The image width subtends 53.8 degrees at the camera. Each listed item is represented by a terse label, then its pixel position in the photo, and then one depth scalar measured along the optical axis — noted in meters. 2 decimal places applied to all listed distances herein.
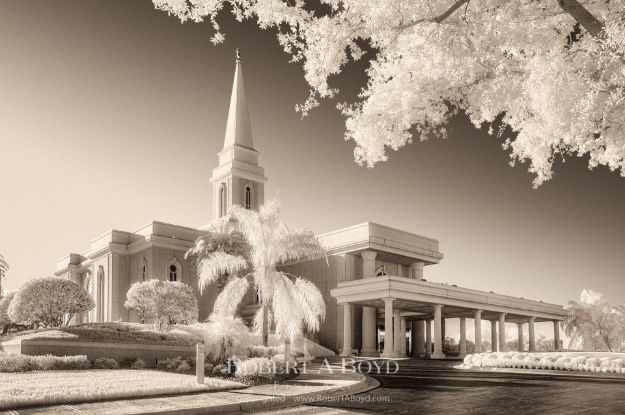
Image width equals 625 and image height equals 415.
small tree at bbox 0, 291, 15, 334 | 31.41
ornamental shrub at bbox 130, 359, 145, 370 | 19.84
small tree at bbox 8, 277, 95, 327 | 26.38
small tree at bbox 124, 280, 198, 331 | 27.23
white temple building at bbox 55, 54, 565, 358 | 38.16
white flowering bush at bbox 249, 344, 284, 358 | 21.20
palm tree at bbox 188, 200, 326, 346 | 22.73
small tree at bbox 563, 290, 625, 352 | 49.97
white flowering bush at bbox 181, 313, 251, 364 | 19.14
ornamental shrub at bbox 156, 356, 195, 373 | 18.55
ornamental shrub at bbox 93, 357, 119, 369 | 19.27
